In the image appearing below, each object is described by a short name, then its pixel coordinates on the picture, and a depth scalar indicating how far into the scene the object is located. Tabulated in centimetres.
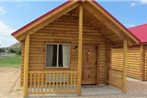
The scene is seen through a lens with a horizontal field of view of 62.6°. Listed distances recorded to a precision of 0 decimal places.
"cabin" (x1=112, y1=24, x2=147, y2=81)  817
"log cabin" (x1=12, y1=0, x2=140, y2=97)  526
